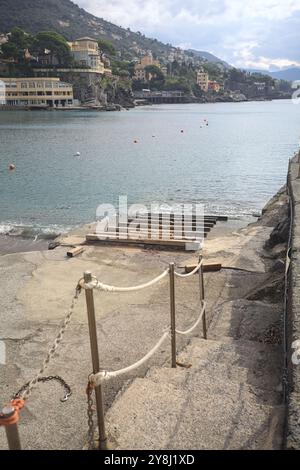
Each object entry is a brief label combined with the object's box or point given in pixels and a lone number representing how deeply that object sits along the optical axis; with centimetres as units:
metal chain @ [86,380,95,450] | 307
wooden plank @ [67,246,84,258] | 1238
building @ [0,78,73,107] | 12731
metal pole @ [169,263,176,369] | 461
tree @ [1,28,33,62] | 14438
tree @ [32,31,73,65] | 14775
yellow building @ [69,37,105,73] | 15112
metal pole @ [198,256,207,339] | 639
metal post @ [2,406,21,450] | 232
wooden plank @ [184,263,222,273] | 1068
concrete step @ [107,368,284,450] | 319
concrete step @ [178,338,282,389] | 463
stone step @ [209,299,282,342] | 643
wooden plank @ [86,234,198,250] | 1326
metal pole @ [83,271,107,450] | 297
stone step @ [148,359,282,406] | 395
